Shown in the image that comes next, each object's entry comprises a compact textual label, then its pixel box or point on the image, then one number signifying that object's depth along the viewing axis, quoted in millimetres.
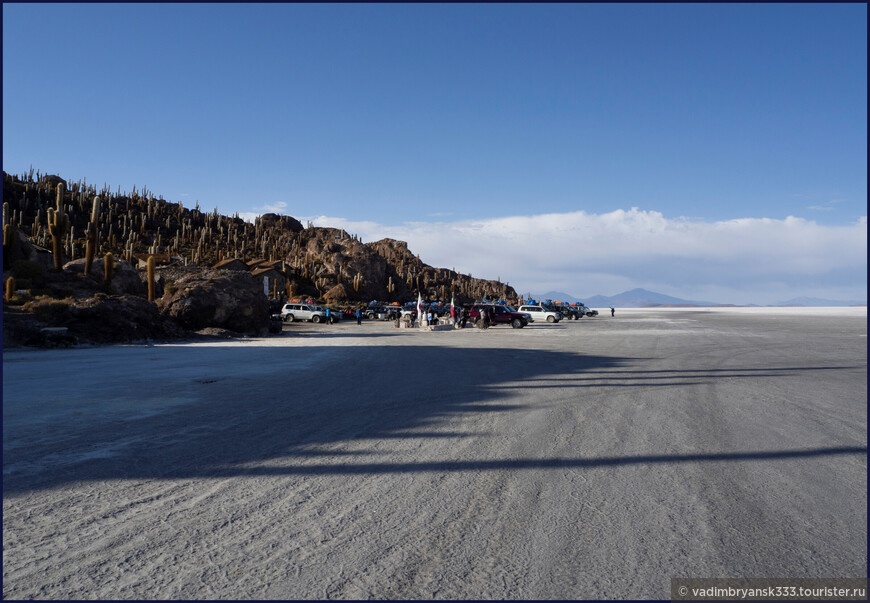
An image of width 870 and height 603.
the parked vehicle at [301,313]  43312
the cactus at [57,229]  27531
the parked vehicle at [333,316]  44969
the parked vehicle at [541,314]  47219
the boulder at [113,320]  19516
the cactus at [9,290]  21806
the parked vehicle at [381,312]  55009
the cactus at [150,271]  29453
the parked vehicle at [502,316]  38812
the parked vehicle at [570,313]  57531
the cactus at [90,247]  28781
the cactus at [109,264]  28709
